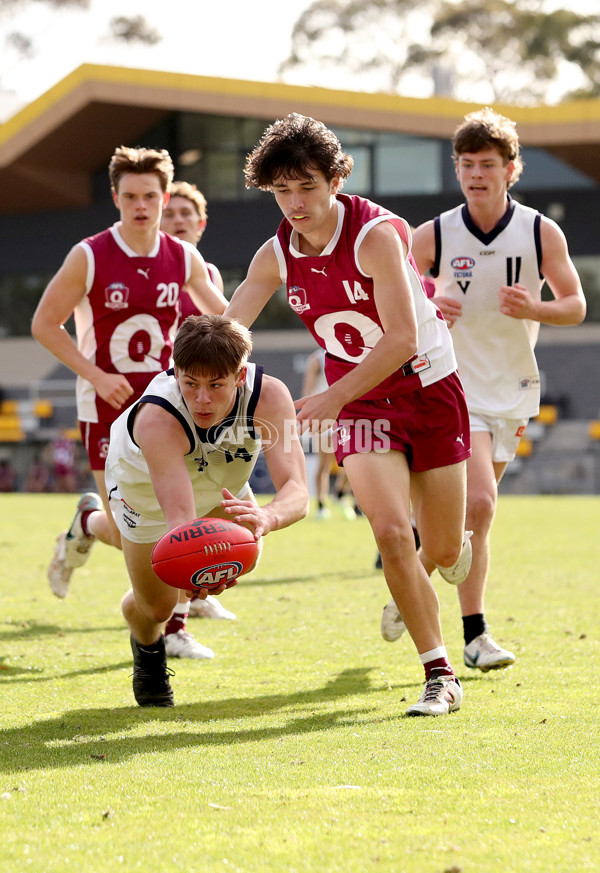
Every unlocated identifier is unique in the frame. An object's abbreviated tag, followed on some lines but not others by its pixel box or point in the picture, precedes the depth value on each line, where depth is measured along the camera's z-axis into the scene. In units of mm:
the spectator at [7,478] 58219
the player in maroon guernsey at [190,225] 14977
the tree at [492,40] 95125
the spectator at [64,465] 54375
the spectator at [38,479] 56656
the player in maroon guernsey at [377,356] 8641
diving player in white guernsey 7918
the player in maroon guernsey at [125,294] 12531
